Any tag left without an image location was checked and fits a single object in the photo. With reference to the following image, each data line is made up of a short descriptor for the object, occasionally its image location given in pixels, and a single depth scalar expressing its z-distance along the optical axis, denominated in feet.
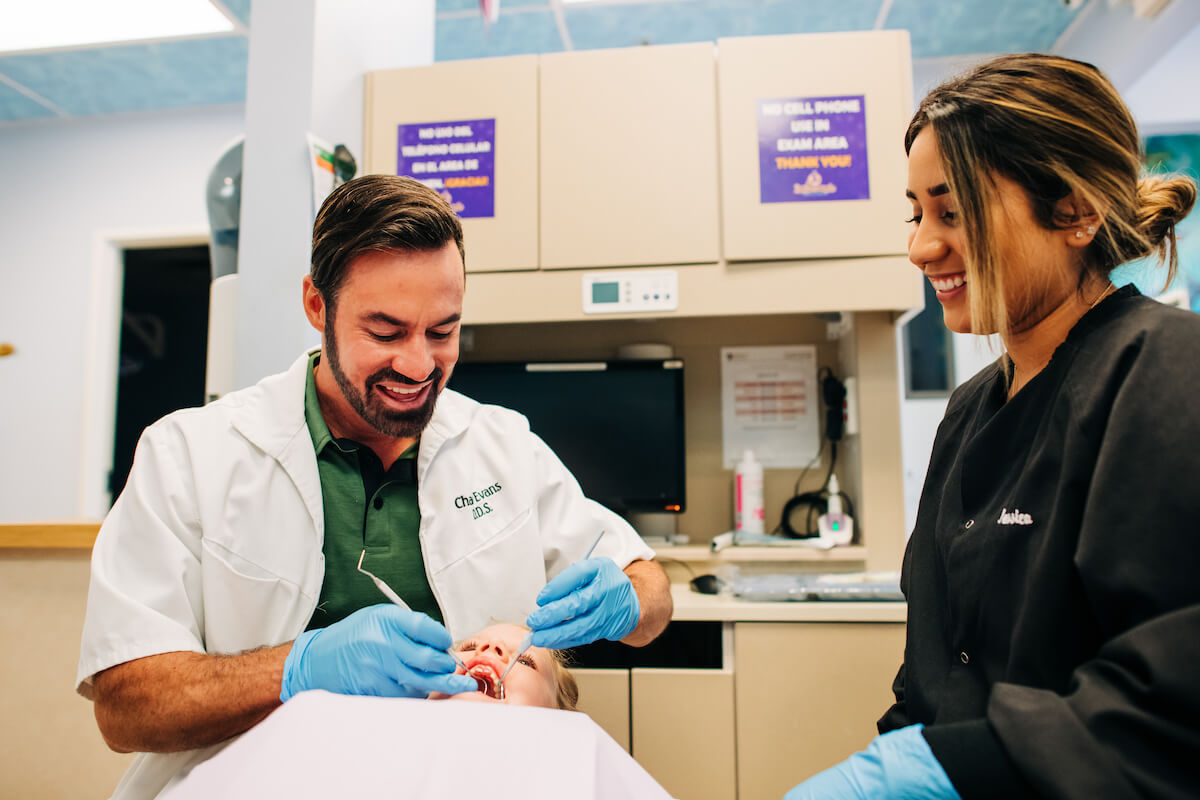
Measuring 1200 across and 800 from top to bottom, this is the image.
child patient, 3.44
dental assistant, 2.06
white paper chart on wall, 6.84
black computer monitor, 6.56
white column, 5.39
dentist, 3.13
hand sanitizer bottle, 6.46
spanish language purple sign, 6.31
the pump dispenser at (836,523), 6.23
